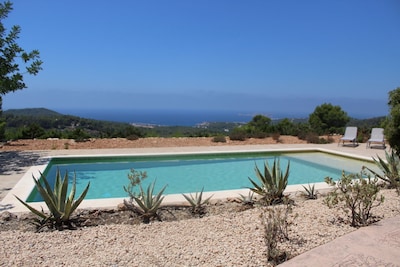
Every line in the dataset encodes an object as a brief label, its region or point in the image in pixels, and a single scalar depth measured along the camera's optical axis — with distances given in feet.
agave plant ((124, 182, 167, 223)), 12.70
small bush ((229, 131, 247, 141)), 43.45
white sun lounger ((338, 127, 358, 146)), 40.47
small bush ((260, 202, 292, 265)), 8.76
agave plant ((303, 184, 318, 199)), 16.14
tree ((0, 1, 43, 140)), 28.63
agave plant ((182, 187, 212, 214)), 13.93
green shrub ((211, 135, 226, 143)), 41.51
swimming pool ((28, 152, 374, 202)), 23.09
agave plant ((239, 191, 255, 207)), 14.96
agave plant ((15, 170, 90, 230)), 11.66
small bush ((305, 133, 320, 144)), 43.73
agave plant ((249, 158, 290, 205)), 15.11
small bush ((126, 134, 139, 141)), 40.11
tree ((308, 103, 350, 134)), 70.97
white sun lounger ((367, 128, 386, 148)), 38.44
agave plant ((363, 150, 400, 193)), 17.61
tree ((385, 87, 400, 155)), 21.02
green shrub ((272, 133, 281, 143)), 44.27
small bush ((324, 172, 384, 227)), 11.20
